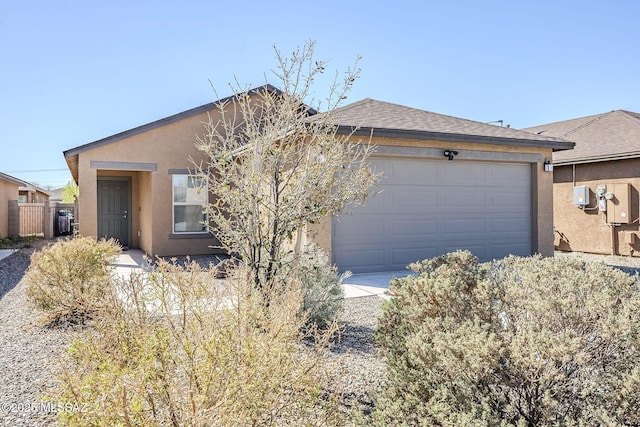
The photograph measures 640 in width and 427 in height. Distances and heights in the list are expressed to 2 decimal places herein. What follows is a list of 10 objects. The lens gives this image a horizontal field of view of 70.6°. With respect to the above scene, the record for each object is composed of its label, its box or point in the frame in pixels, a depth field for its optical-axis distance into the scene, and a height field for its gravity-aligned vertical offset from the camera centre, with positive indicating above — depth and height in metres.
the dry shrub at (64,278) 5.72 -0.81
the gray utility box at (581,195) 13.61 +0.58
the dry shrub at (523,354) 2.11 -0.70
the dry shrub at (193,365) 2.08 -0.76
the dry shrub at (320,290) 5.32 -0.92
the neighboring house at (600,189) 12.73 +0.76
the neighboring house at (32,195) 26.72 +1.29
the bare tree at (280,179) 4.88 +0.40
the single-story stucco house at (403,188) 9.88 +0.66
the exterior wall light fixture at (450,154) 10.43 +1.41
